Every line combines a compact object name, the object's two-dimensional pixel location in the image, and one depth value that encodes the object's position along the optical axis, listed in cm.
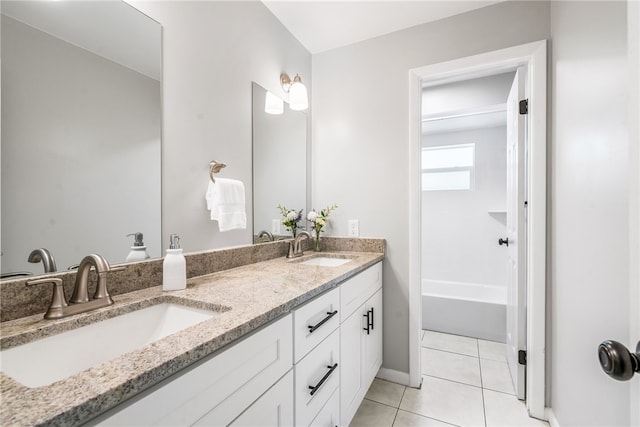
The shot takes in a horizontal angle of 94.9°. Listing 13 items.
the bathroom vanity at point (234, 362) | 48
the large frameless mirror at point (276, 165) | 176
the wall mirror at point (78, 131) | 82
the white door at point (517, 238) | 177
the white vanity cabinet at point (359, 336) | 140
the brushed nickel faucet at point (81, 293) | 79
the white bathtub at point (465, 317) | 257
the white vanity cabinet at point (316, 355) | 100
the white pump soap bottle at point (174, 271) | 106
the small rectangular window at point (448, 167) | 346
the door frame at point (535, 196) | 163
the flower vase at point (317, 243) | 217
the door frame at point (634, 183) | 53
